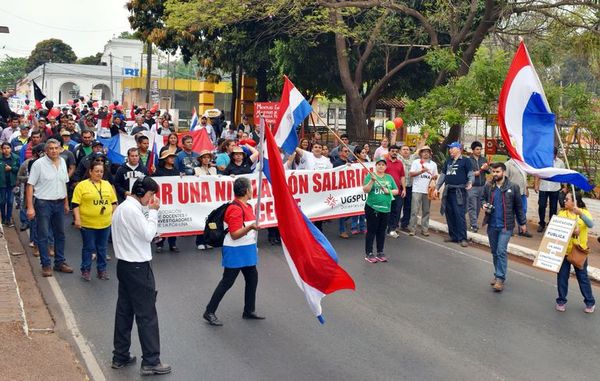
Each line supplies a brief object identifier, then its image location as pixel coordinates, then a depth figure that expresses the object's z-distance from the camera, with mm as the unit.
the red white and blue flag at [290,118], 9414
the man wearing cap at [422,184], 13695
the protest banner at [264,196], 12109
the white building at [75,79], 84625
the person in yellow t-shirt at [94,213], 9570
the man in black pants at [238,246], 7844
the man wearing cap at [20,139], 14678
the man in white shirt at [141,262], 6586
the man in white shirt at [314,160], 13703
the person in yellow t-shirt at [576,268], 8938
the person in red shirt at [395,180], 13258
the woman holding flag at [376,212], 11406
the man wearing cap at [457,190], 13047
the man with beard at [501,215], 9961
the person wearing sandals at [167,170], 12125
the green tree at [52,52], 106912
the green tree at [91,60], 117312
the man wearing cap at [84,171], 11169
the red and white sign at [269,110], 22391
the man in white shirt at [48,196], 9797
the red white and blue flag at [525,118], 9281
